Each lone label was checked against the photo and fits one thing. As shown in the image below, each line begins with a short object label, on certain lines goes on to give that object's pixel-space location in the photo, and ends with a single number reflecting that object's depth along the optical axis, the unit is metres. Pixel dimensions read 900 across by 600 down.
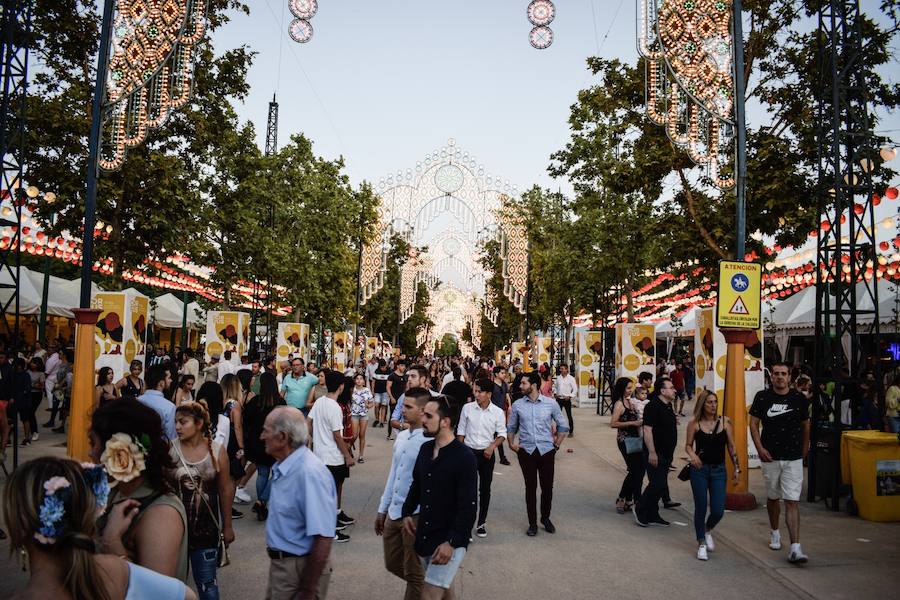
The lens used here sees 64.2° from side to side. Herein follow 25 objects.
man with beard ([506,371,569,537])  8.52
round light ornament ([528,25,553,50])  20.19
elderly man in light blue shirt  3.84
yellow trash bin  9.26
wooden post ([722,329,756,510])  10.11
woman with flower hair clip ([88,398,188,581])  2.75
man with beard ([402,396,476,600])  4.32
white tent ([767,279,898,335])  23.06
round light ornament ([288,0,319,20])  19.92
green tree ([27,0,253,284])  16.61
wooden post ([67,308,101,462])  9.79
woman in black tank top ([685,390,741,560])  7.54
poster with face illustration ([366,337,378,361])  49.41
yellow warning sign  9.93
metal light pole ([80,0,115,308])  10.21
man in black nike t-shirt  7.61
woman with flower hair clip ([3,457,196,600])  2.02
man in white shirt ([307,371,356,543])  7.87
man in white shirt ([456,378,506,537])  8.45
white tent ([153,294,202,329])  35.94
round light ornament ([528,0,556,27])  19.97
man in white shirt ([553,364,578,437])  18.44
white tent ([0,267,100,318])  25.20
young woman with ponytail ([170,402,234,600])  4.35
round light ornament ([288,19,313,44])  20.62
